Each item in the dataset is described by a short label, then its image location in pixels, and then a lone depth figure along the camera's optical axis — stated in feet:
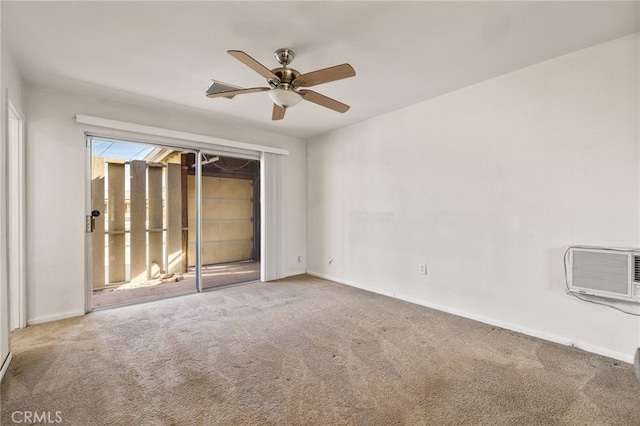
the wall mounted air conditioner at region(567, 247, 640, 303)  6.63
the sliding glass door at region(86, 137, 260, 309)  13.50
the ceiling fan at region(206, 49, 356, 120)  6.30
